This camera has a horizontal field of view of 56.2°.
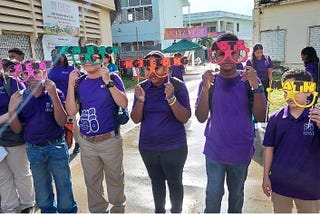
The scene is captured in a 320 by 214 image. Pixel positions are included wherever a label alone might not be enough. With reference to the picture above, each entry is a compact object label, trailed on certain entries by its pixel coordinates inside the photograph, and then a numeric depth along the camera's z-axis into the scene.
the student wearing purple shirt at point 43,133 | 2.87
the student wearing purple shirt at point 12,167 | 3.03
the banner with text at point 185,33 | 22.86
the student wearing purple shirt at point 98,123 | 2.80
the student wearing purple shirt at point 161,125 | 2.68
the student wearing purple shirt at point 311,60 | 5.48
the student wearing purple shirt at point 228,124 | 2.44
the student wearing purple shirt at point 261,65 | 5.79
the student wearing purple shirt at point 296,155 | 2.14
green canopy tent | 16.30
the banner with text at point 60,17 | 8.88
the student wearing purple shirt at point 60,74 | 4.70
